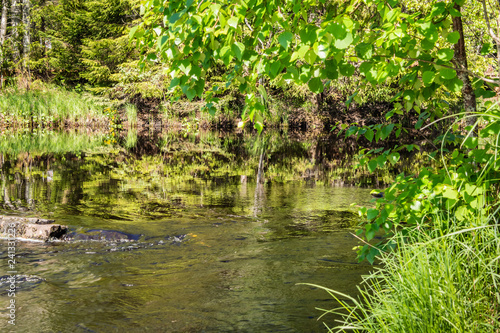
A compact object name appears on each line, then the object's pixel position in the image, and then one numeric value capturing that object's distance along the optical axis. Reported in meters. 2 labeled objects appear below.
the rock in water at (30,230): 5.69
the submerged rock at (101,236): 5.77
